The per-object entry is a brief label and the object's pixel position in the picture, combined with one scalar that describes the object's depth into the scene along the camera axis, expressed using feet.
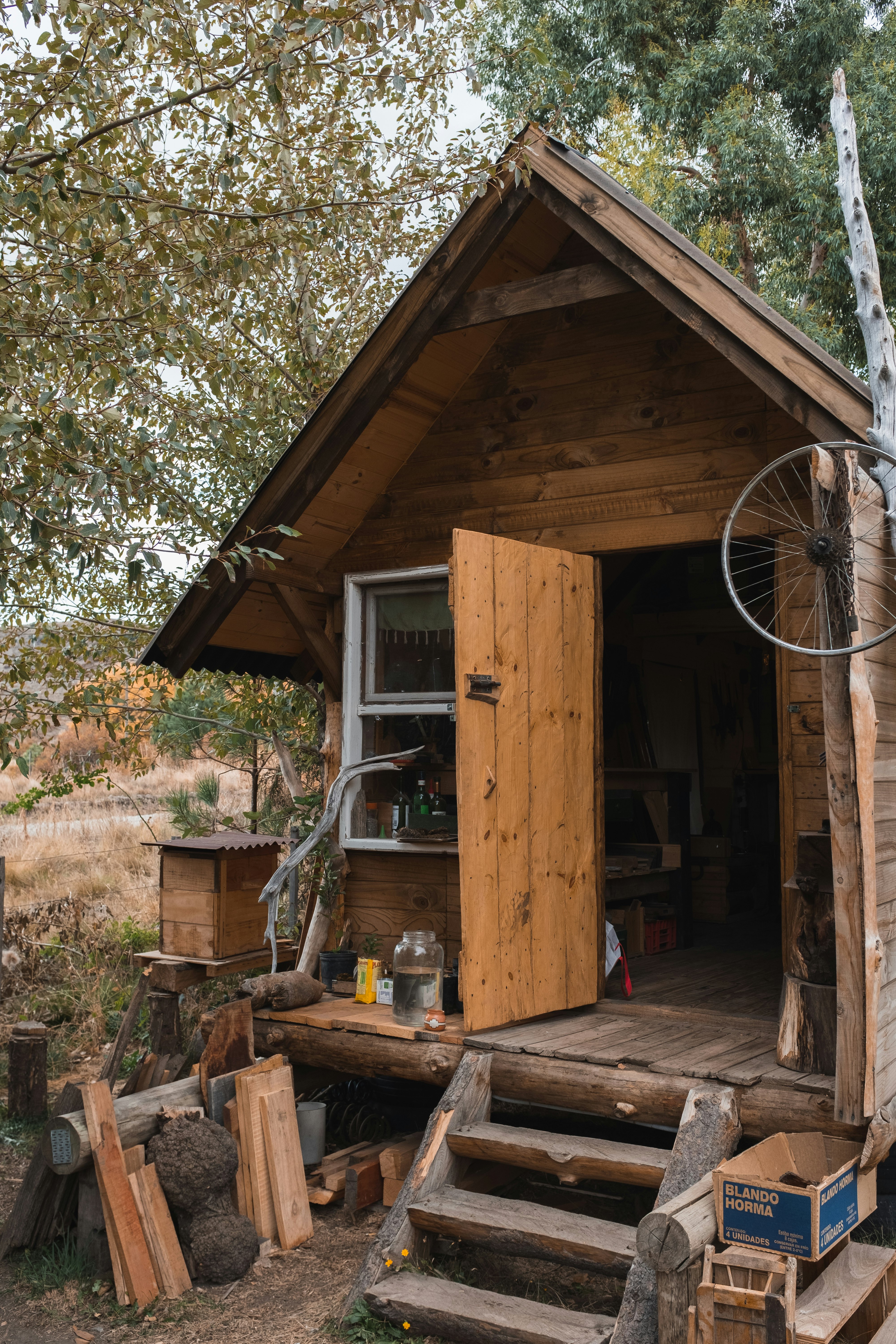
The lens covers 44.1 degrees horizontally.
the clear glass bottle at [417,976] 17.13
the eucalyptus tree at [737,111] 45.47
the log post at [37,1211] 14.89
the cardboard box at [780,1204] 10.48
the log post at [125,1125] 14.10
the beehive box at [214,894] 18.93
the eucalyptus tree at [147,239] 13.51
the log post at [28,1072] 20.72
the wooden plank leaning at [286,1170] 15.15
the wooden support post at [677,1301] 10.55
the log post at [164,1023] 21.06
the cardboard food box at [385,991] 18.80
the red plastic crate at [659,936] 24.62
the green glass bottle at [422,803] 20.29
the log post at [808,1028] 13.70
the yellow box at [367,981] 18.84
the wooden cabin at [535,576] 14.74
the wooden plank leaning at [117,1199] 13.58
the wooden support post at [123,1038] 17.30
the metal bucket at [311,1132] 17.21
